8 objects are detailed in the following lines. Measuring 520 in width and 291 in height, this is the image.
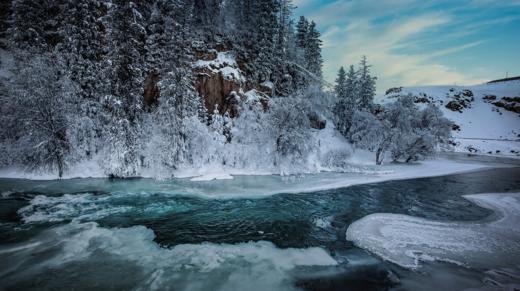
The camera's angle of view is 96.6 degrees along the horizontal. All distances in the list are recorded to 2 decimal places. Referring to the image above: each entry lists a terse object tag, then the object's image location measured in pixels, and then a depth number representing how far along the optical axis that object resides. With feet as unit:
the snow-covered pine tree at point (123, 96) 54.95
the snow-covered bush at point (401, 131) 89.30
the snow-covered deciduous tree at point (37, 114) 49.52
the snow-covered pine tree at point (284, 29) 100.27
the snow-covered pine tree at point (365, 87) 112.27
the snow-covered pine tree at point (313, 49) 132.57
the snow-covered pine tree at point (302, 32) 136.77
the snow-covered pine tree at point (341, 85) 109.70
